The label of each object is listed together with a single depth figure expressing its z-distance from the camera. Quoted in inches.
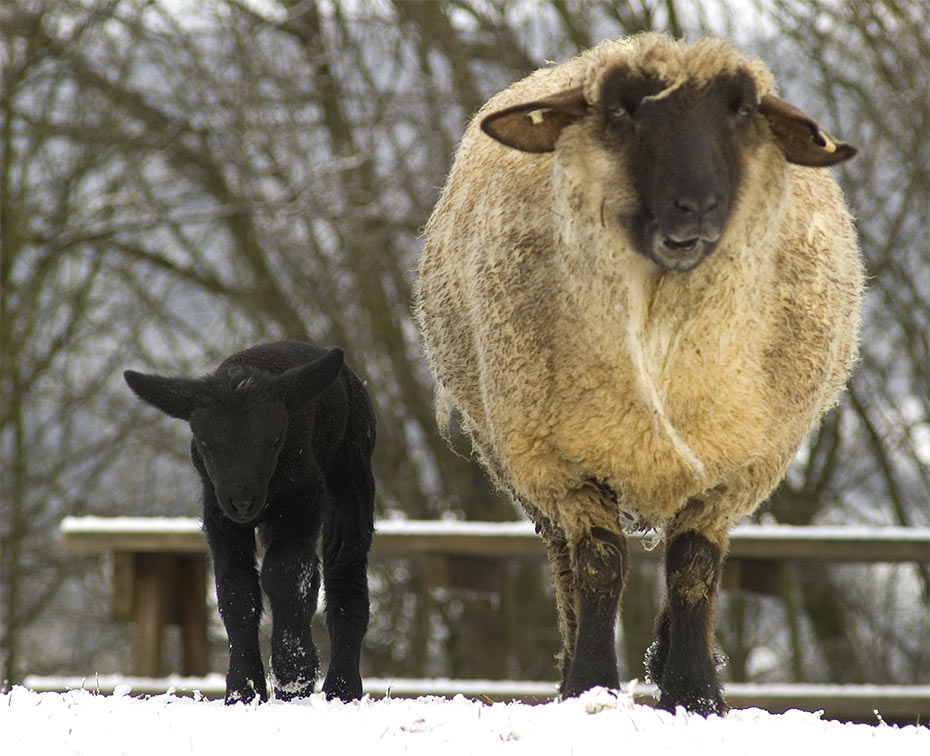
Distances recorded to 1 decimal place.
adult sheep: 372.8
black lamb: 397.7
